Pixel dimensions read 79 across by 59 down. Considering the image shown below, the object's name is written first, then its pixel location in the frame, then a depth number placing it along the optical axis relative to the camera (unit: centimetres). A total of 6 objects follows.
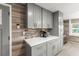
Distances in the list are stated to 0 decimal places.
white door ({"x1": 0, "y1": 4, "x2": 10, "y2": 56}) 117
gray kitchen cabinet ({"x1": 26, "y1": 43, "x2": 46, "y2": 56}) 113
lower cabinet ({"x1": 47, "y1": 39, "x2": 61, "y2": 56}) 162
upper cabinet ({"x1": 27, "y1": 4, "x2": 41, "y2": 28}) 142
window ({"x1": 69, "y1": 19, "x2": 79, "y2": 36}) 347
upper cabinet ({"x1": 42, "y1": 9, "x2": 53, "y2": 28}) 188
